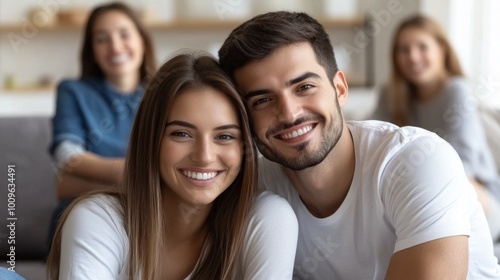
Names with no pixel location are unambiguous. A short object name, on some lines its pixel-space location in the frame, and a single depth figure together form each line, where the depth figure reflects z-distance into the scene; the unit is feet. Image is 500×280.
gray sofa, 8.04
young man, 4.45
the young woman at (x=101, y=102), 7.49
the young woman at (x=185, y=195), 4.65
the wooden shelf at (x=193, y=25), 14.66
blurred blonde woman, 8.75
